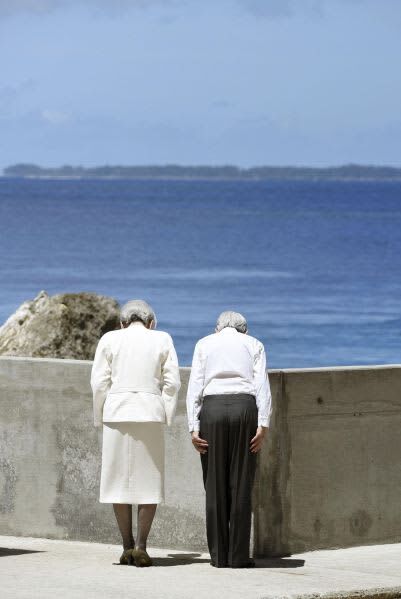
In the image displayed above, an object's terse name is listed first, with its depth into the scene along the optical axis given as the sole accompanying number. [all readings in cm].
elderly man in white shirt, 1900
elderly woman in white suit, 1903
